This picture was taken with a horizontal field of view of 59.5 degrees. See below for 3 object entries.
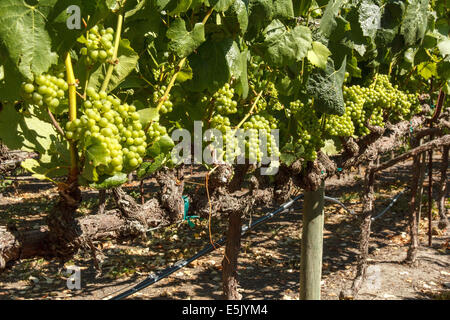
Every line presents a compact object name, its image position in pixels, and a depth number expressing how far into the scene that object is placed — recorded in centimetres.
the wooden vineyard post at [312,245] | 332
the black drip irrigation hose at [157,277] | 318
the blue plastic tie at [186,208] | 184
